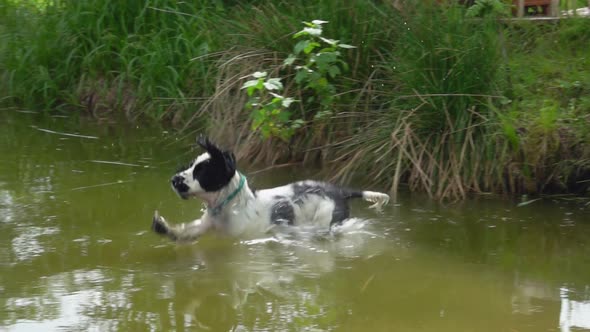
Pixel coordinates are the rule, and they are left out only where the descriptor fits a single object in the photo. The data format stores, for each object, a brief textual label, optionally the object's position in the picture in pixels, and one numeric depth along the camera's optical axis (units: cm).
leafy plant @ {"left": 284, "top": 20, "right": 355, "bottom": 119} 1372
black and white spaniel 1113
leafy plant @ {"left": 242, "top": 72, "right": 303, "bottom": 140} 1336
